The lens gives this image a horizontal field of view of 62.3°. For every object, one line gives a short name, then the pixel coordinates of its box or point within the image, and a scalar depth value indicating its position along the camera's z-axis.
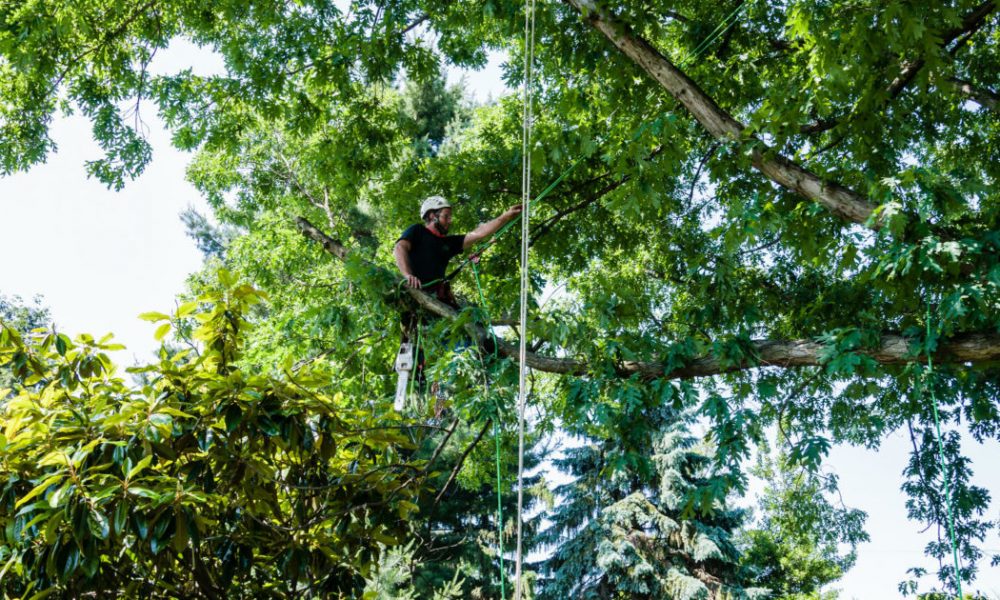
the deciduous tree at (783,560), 18.58
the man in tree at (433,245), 5.48
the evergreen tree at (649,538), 17.20
